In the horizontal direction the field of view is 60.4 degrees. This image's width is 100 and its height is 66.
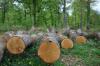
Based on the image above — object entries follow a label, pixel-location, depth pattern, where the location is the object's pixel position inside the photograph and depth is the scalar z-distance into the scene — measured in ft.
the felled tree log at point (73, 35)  19.73
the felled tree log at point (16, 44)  11.10
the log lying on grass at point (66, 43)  15.89
